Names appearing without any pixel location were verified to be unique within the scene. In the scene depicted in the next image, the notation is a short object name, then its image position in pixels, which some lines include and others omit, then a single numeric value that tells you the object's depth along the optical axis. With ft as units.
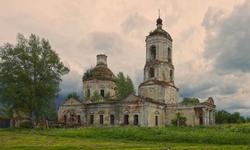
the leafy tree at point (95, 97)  158.20
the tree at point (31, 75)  114.93
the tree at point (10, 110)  121.93
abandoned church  131.95
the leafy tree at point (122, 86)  160.45
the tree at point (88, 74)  166.30
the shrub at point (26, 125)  124.50
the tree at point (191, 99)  212.11
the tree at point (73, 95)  214.34
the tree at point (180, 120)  130.50
